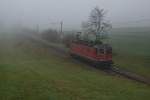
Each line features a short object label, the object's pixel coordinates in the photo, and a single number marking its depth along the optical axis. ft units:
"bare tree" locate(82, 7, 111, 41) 203.41
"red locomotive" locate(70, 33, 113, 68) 117.60
